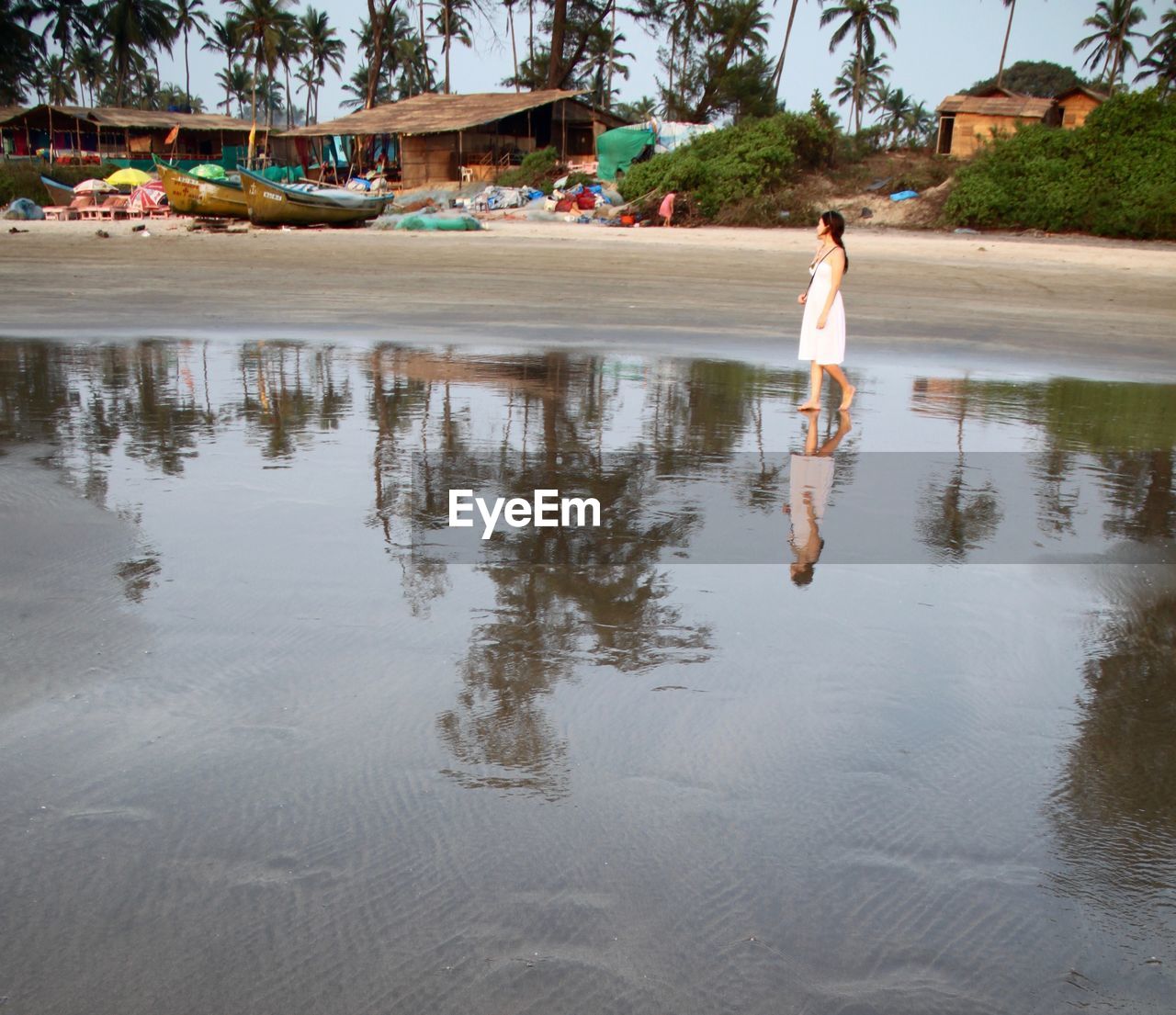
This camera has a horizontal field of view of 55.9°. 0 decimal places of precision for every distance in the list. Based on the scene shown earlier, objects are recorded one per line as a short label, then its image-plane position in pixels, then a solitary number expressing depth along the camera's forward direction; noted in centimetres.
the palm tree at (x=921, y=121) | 8725
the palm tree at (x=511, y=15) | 6003
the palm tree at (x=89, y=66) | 8475
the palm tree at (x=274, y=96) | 11450
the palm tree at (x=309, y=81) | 9369
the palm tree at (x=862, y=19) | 6312
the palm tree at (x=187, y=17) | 8938
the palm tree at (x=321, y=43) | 8750
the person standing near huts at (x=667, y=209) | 3130
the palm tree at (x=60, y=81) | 8775
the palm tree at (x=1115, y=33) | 6475
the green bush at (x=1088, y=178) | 2808
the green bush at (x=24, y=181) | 4088
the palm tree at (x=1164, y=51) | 5478
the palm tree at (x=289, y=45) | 6725
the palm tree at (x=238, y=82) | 10288
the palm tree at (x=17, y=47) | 6806
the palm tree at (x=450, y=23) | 6719
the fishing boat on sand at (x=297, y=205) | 3097
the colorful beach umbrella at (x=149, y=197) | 3568
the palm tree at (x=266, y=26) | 6425
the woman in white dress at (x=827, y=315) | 847
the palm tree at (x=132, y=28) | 7475
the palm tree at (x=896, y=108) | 8781
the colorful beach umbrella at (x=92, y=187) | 3709
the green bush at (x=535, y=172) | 4053
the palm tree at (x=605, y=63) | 5956
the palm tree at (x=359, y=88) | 9831
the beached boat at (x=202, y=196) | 3175
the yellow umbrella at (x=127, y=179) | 4375
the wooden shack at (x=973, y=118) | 4459
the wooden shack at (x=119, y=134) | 5717
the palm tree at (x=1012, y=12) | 5791
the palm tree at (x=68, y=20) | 7391
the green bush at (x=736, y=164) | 3247
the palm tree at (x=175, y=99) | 10811
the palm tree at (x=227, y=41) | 8769
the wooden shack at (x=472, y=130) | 4381
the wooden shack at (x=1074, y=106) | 4491
